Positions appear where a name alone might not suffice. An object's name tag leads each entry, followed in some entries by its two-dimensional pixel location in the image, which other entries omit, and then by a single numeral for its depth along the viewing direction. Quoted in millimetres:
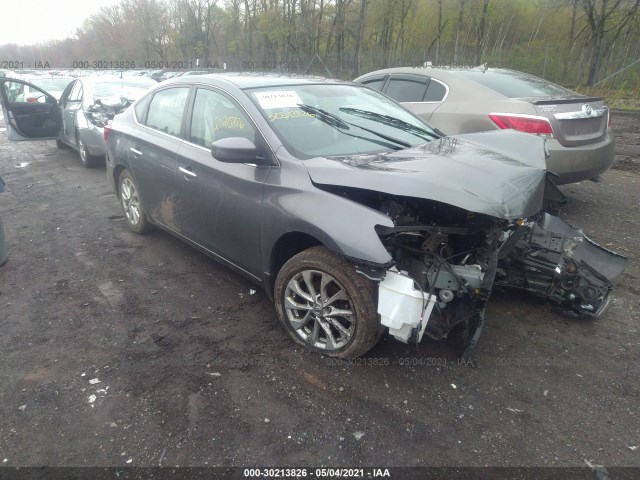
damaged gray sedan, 2535
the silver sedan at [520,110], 4809
